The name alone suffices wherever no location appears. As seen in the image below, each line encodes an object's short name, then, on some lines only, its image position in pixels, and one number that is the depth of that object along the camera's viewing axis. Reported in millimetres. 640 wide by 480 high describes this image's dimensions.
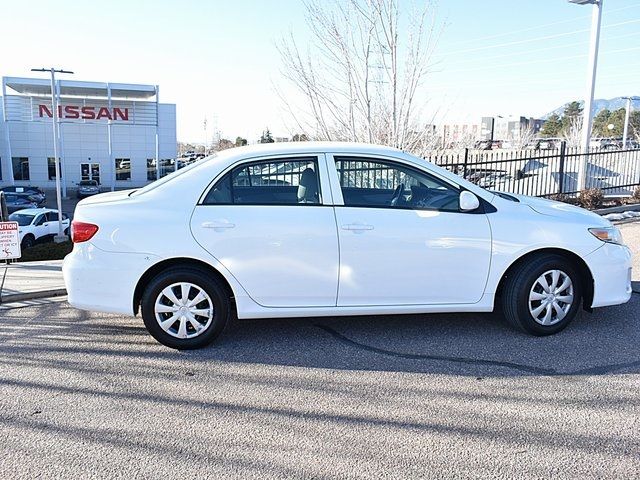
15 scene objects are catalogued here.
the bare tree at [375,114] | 9914
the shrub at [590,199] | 12039
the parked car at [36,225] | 19866
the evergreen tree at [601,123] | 66375
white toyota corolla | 4211
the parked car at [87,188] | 40938
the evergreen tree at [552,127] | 67938
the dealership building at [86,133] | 42703
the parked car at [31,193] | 33531
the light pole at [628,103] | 33912
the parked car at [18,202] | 30562
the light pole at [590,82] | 12203
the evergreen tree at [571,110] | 67238
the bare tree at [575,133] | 33200
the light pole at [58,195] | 20706
